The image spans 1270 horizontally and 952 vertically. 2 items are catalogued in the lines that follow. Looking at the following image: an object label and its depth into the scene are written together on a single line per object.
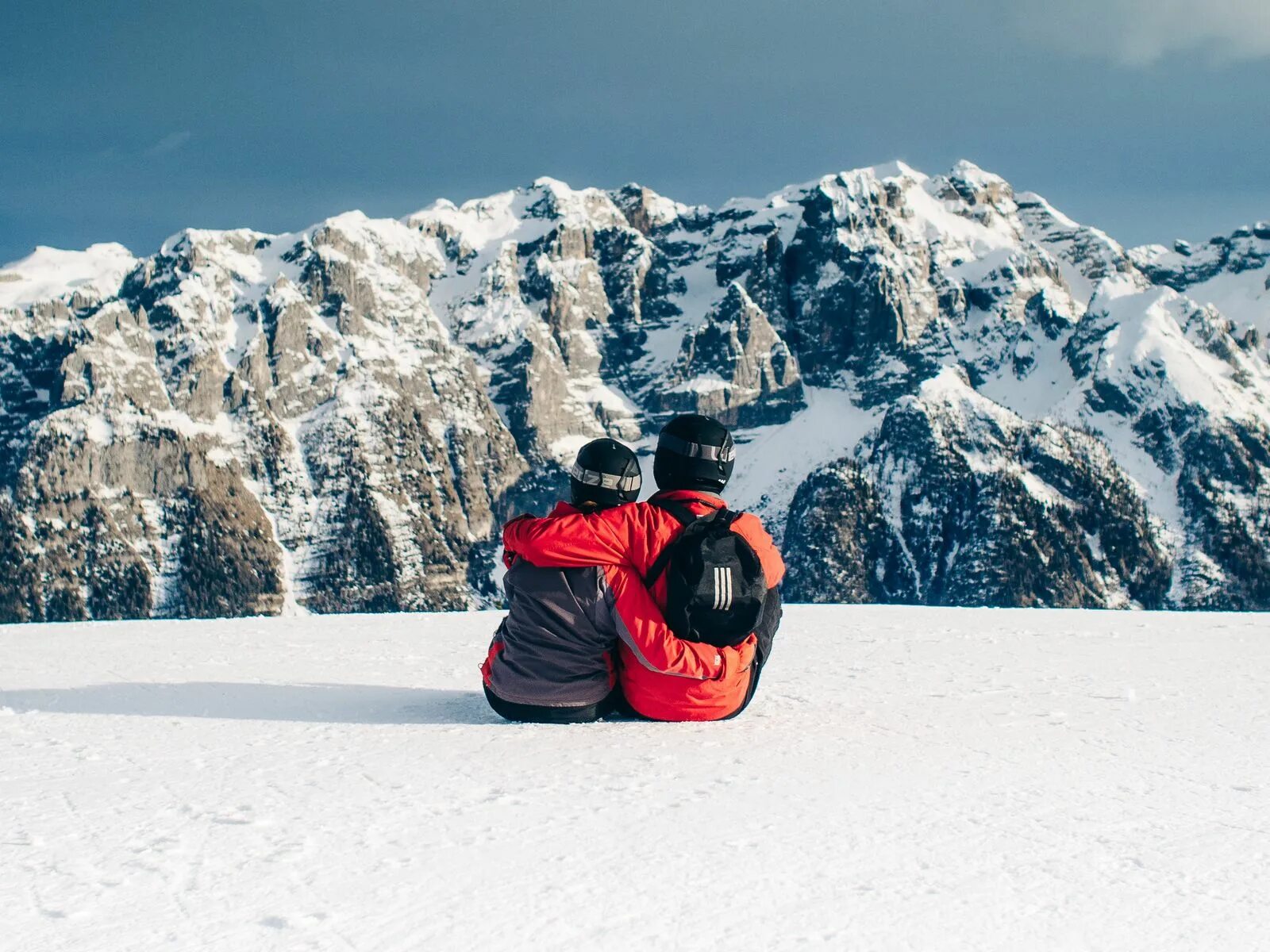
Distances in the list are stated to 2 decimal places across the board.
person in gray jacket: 6.12
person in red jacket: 6.17
